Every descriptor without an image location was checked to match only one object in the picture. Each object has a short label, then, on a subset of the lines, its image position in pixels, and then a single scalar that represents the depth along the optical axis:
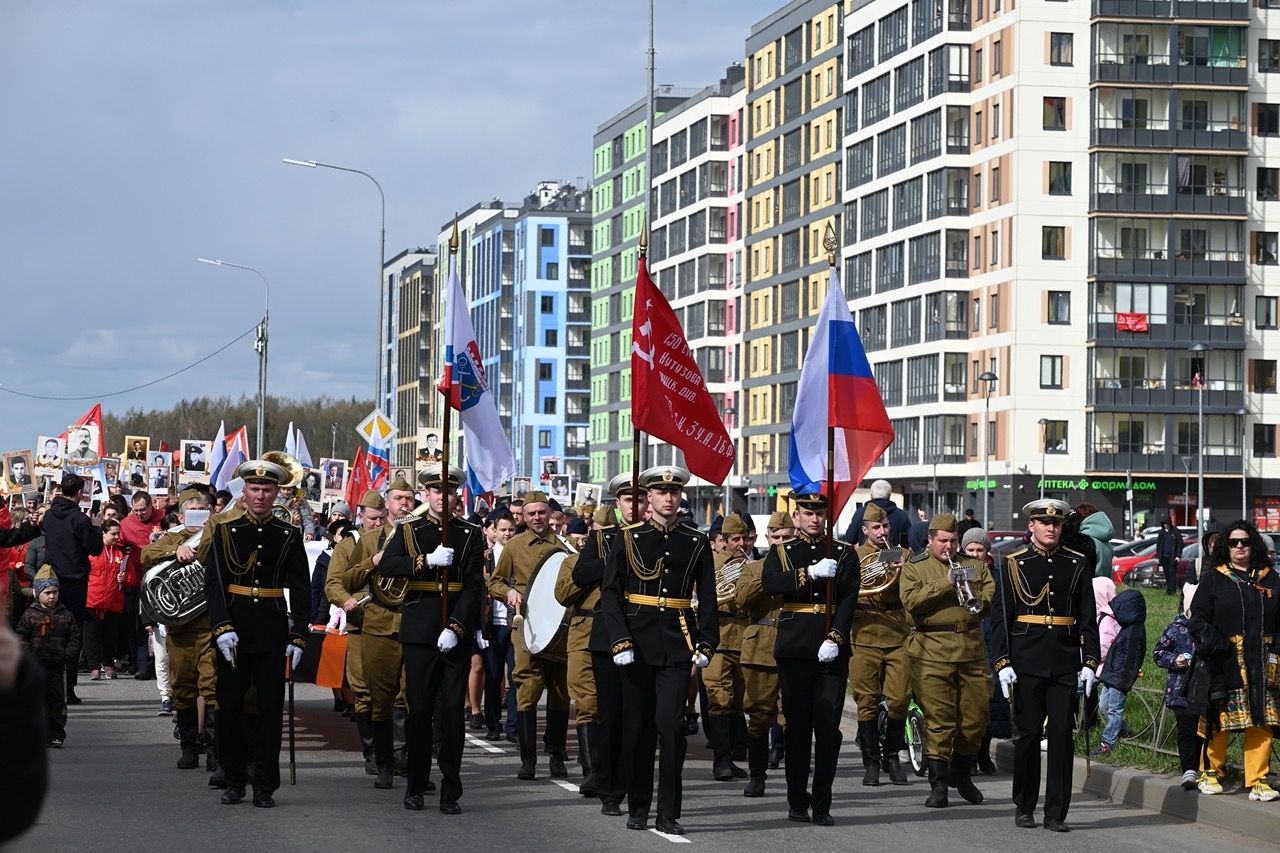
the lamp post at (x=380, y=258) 51.47
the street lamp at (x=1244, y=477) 88.94
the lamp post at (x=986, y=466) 83.69
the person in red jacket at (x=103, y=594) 22.98
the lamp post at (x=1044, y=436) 87.19
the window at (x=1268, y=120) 88.62
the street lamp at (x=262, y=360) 61.25
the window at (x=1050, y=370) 88.50
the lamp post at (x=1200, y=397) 61.40
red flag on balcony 88.62
